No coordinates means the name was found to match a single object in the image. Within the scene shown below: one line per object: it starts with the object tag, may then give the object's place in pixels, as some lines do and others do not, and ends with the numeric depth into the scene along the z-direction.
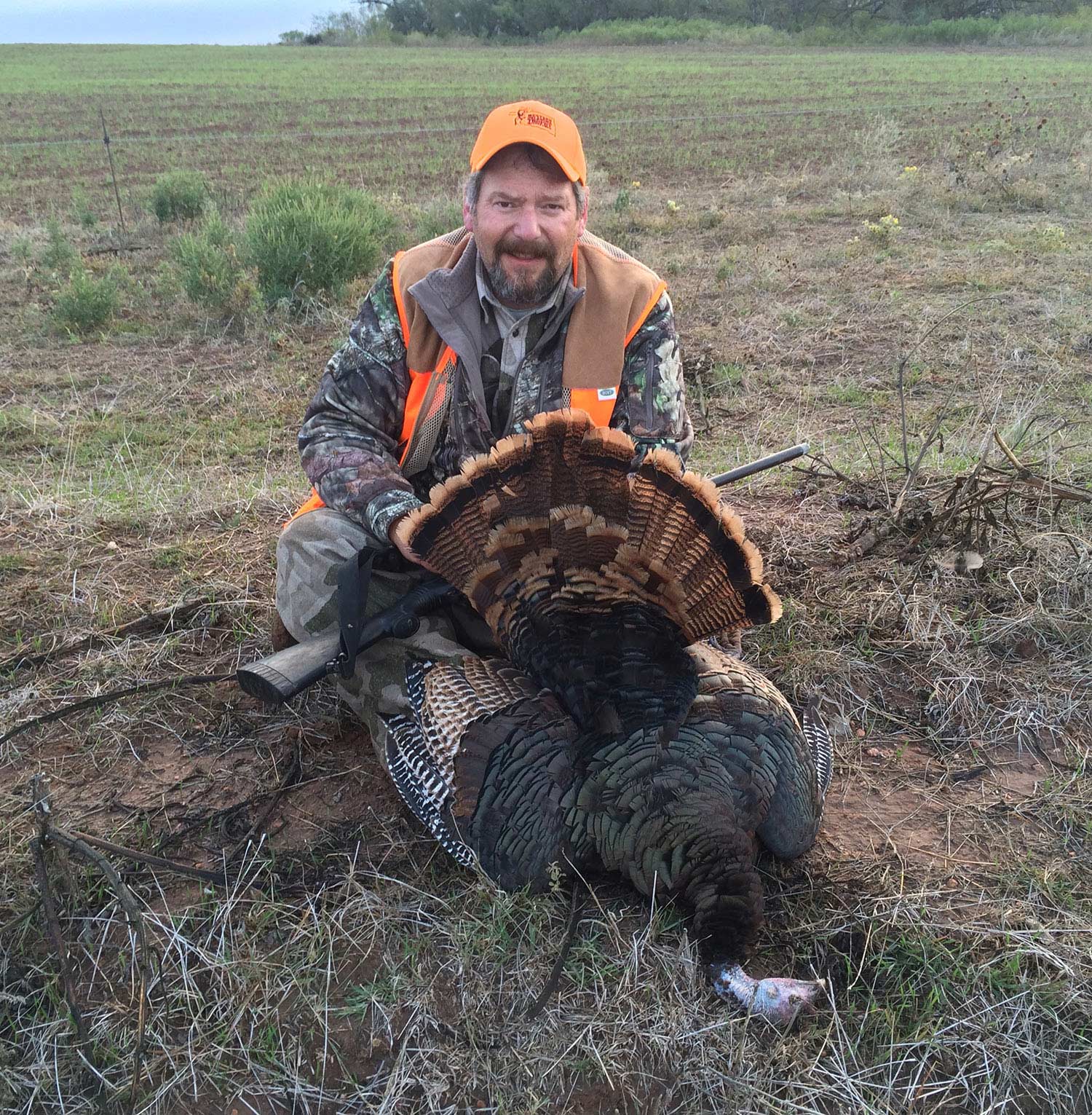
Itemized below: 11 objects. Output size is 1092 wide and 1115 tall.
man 2.81
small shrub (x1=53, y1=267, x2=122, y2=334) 7.33
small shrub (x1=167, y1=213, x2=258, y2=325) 7.41
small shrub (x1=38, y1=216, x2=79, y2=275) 8.60
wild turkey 2.03
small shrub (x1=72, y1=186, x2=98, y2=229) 10.55
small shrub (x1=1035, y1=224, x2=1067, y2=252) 8.62
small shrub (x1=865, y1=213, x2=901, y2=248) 9.13
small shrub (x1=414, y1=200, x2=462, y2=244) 9.22
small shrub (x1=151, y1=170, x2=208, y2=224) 10.82
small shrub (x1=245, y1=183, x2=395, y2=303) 7.34
